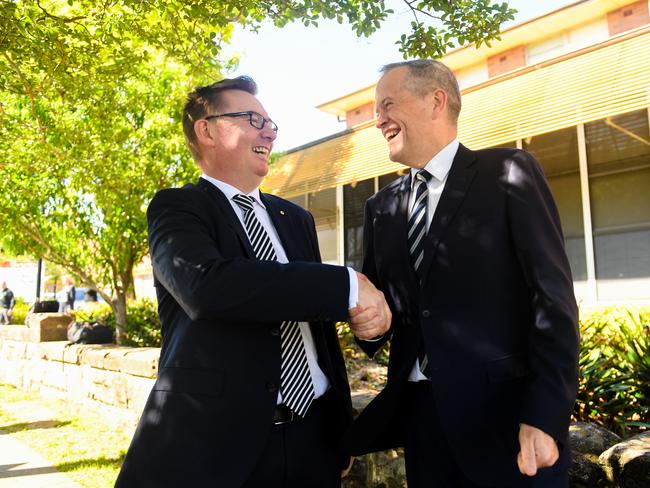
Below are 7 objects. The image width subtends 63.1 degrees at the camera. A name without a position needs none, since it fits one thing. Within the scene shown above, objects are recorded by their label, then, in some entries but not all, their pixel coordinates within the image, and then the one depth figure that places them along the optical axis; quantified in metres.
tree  4.74
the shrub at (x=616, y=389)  4.03
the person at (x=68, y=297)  20.17
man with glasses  1.75
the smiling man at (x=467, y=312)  1.69
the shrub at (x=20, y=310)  18.17
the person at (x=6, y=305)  18.68
